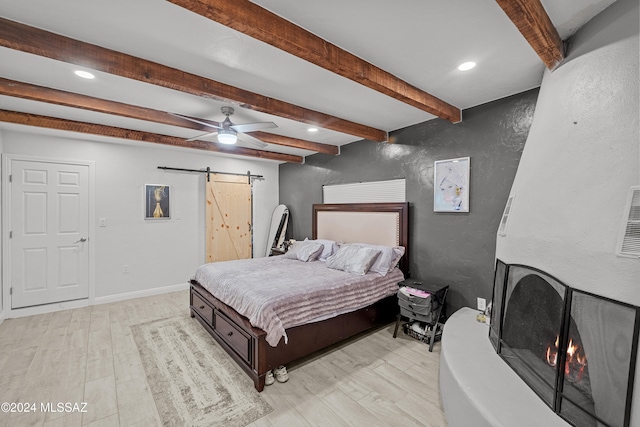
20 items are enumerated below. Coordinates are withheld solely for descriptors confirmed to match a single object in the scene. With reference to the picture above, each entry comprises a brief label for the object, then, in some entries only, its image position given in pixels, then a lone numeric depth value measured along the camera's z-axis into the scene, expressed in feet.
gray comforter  7.67
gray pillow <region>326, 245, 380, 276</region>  10.75
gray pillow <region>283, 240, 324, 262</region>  13.35
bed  7.54
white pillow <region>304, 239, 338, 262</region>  13.47
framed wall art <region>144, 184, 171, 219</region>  14.88
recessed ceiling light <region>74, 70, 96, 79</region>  7.05
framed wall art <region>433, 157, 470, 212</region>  9.84
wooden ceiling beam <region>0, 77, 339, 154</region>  7.57
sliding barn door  16.79
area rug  6.30
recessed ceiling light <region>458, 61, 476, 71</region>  6.75
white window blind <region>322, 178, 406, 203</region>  12.36
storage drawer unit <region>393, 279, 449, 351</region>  9.20
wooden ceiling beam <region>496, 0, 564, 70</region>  4.23
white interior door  11.99
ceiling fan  9.39
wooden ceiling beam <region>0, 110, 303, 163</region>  9.95
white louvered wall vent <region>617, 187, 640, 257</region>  3.59
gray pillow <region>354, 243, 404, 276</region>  10.87
